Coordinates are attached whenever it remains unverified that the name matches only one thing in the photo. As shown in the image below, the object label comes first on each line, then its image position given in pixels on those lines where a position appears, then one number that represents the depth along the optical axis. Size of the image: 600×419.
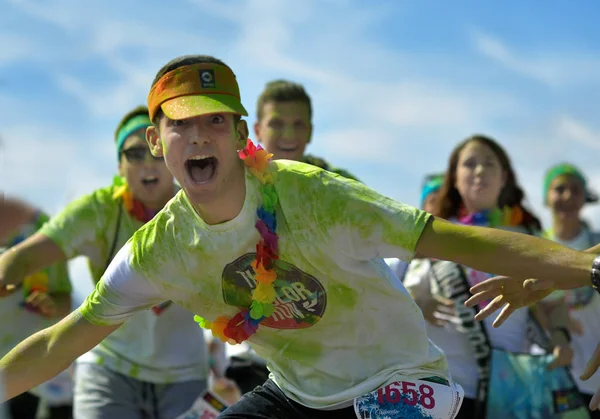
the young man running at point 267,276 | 7.52
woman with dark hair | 11.60
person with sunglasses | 11.29
